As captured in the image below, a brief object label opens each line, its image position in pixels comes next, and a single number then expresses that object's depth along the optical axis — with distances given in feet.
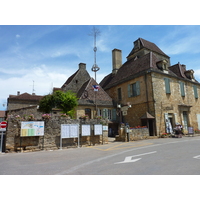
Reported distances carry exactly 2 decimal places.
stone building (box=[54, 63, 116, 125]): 60.39
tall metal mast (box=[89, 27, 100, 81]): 63.02
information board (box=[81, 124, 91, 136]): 35.60
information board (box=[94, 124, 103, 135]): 37.53
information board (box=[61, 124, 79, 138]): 33.01
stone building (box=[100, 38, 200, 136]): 55.11
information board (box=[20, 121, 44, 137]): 29.02
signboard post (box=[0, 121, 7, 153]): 28.17
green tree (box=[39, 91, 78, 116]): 51.39
